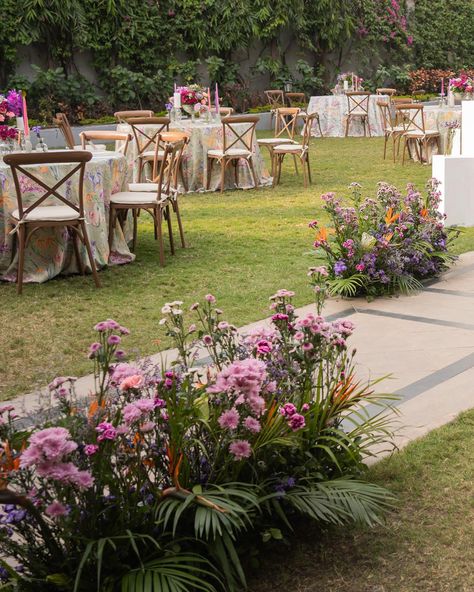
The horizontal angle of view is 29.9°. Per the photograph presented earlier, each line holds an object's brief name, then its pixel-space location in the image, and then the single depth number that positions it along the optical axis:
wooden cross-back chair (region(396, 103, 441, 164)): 11.14
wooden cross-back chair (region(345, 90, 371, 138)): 15.34
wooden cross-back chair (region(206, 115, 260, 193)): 9.10
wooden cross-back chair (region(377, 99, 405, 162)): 11.66
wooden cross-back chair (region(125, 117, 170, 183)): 7.41
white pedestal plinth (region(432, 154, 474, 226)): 6.54
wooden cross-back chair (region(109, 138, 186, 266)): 5.98
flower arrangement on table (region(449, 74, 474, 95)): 11.27
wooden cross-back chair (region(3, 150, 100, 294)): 5.16
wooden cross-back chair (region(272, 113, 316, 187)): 9.70
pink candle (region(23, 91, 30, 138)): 6.27
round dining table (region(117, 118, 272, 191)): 9.34
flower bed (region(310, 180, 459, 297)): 5.01
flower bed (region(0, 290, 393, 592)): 1.99
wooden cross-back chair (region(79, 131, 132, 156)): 6.96
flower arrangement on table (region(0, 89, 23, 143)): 6.14
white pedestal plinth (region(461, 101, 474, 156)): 7.71
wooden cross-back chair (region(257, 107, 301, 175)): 10.30
